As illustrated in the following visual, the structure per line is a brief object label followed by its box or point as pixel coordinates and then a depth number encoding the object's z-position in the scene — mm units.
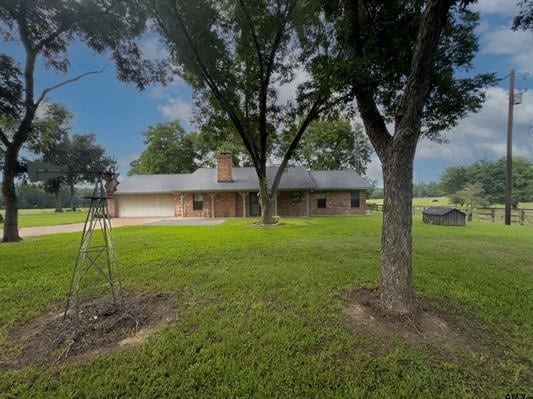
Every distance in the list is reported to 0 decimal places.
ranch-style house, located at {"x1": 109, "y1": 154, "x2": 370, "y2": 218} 18609
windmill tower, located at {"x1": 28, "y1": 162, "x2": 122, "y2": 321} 2855
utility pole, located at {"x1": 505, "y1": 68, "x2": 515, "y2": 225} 12430
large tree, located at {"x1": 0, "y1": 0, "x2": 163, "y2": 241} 8055
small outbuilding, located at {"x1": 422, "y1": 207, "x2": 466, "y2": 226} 12656
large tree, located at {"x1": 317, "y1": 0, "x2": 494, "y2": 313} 2930
